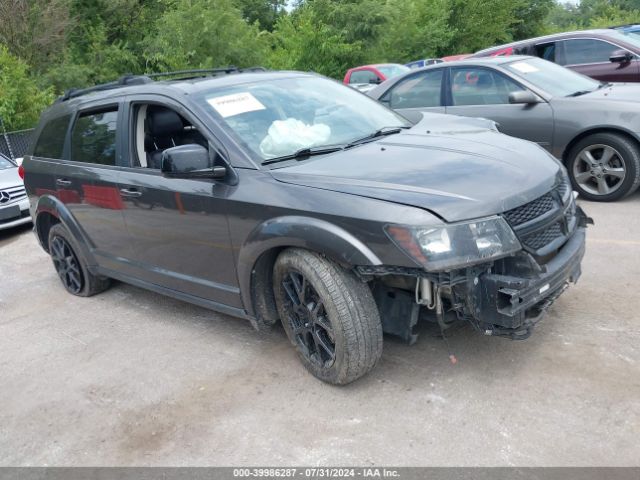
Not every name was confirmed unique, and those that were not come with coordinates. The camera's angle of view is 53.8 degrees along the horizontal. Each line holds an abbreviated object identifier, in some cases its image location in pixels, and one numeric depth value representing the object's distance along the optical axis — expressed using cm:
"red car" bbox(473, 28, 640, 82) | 825
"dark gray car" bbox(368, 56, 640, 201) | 612
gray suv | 300
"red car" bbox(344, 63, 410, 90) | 1636
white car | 825
